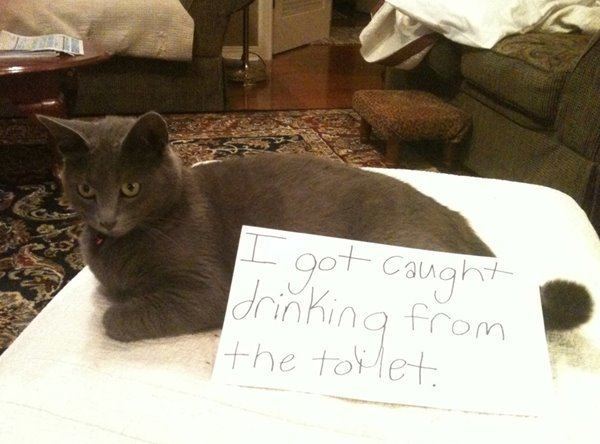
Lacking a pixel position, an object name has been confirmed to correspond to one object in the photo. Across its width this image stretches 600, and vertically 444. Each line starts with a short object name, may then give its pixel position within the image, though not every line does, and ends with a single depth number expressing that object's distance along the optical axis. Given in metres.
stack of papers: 1.76
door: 4.07
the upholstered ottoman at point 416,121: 2.15
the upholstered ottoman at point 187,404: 0.58
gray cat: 0.74
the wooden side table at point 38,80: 1.66
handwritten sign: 0.63
